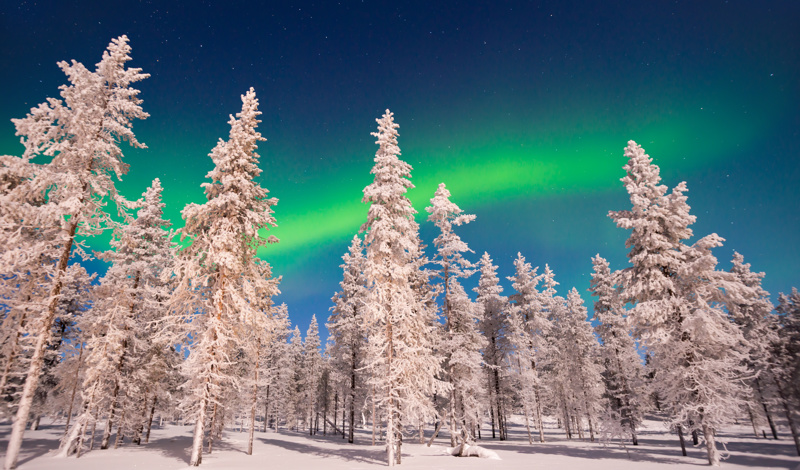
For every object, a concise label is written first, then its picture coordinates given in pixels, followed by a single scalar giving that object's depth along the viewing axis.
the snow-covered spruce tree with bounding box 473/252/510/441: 32.94
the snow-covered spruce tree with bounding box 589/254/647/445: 27.55
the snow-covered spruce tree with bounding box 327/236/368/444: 32.91
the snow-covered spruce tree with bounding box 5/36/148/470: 13.22
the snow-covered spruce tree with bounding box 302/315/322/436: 58.23
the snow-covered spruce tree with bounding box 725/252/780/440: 25.44
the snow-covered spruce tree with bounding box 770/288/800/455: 22.35
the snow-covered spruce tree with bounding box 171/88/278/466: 15.32
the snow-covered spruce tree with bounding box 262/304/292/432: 56.62
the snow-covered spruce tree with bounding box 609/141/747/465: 17.22
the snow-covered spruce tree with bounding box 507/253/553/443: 31.22
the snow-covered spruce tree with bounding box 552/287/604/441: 33.81
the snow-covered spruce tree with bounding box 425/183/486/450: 25.05
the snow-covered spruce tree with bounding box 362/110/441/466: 17.25
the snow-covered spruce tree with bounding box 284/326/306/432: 59.66
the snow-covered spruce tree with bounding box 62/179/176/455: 19.09
